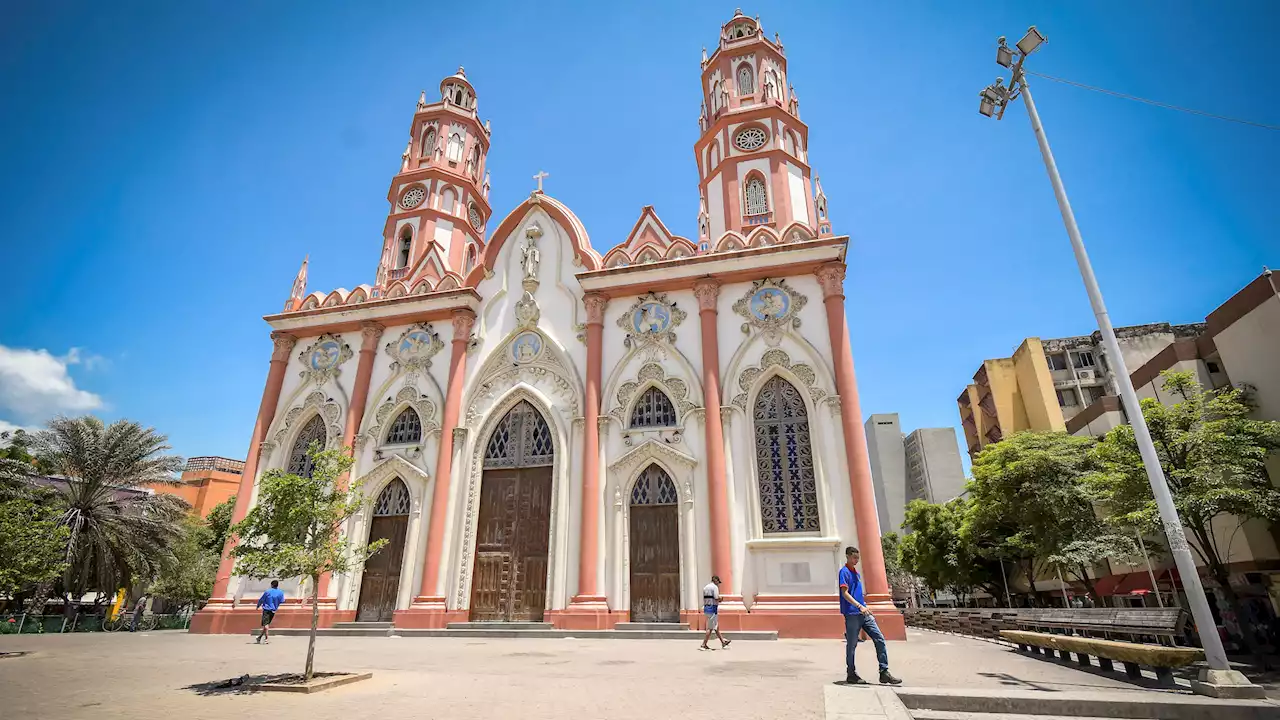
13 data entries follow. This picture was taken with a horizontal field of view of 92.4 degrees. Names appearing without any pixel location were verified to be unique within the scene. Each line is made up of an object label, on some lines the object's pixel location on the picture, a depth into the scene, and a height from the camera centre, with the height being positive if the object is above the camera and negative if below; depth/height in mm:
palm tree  20984 +3063
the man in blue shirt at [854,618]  6707 -252
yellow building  38438 +12518
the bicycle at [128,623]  20791 -751
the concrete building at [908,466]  60031 +12513
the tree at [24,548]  11648 +964
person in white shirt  12172 -216
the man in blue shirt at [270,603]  14914 -91
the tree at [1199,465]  12163 +2506
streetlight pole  6160 +1858
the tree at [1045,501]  18797 +2953
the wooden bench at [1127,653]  6277 -640
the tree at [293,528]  8000 +890
